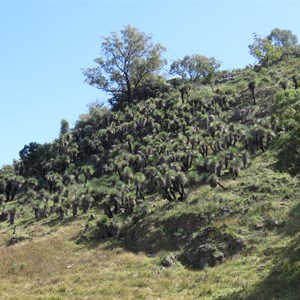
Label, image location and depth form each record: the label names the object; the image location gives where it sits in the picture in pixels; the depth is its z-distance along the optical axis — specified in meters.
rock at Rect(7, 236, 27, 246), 44.13
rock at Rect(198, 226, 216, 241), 33.28
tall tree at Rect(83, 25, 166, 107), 90.39
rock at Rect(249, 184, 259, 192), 39.53
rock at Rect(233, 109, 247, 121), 63.40
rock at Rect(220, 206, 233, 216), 35.84
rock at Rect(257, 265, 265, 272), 24.26
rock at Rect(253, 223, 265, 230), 31.87
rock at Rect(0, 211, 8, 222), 55.72
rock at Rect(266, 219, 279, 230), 31.58
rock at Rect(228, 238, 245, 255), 29.89
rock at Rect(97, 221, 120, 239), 40.81
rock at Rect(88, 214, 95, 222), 46.84
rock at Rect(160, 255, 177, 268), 31.20
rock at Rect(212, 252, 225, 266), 29.42
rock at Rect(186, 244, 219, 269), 29.75
